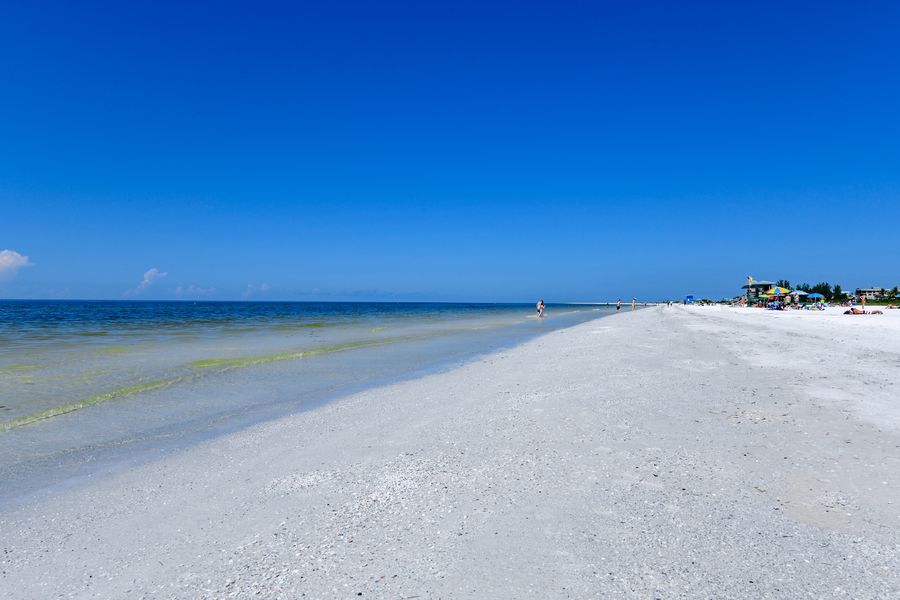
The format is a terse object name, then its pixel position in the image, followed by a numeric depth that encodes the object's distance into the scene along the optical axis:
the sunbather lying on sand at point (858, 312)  45.38
